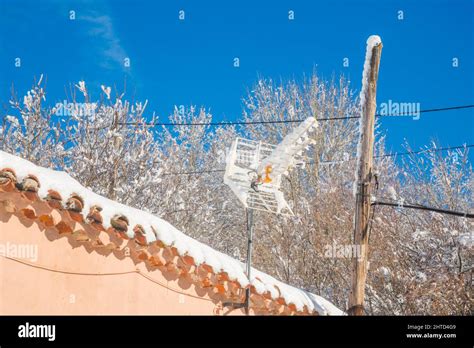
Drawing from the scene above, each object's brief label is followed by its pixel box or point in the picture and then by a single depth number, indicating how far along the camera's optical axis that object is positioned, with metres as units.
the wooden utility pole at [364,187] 7.93
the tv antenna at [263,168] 8.05
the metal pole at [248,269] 7.47
